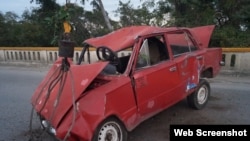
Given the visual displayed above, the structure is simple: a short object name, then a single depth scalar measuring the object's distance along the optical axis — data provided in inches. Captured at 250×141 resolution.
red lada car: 143.6
